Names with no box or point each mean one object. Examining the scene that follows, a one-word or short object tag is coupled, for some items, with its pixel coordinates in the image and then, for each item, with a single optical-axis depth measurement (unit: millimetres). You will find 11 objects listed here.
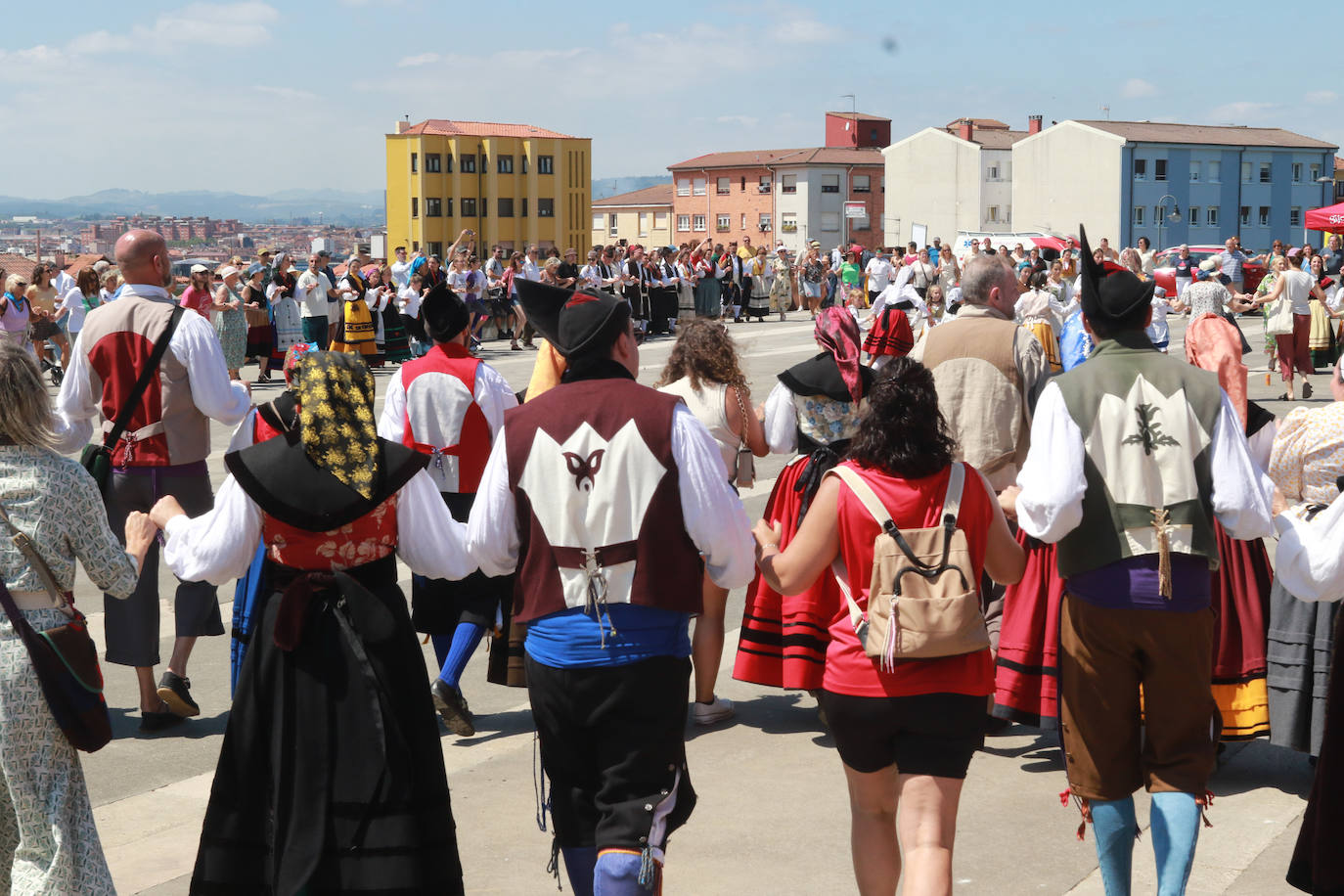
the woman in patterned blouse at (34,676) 3764
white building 96375
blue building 88500
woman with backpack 3715
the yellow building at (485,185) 126438
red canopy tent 33031
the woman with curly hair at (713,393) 6055
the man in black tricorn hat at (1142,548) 4047
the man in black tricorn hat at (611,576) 3658
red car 35134
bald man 6133
